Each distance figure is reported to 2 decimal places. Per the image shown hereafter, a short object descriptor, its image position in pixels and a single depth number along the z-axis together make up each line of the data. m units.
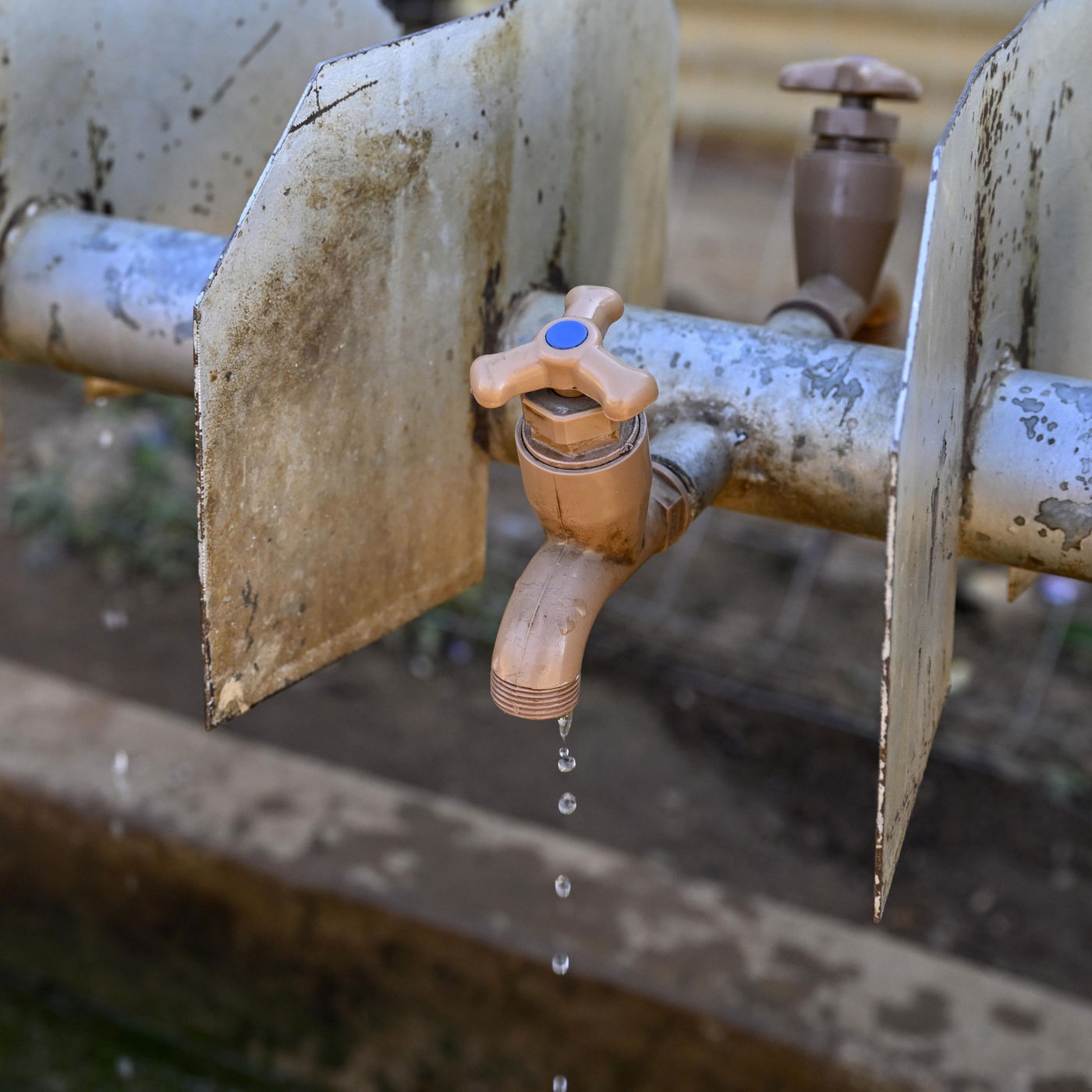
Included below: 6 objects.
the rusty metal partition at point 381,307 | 0.85
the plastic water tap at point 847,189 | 1.15
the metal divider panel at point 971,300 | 0.69
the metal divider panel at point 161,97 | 1.19
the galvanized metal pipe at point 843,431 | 0.83
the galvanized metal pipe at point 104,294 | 1.07
